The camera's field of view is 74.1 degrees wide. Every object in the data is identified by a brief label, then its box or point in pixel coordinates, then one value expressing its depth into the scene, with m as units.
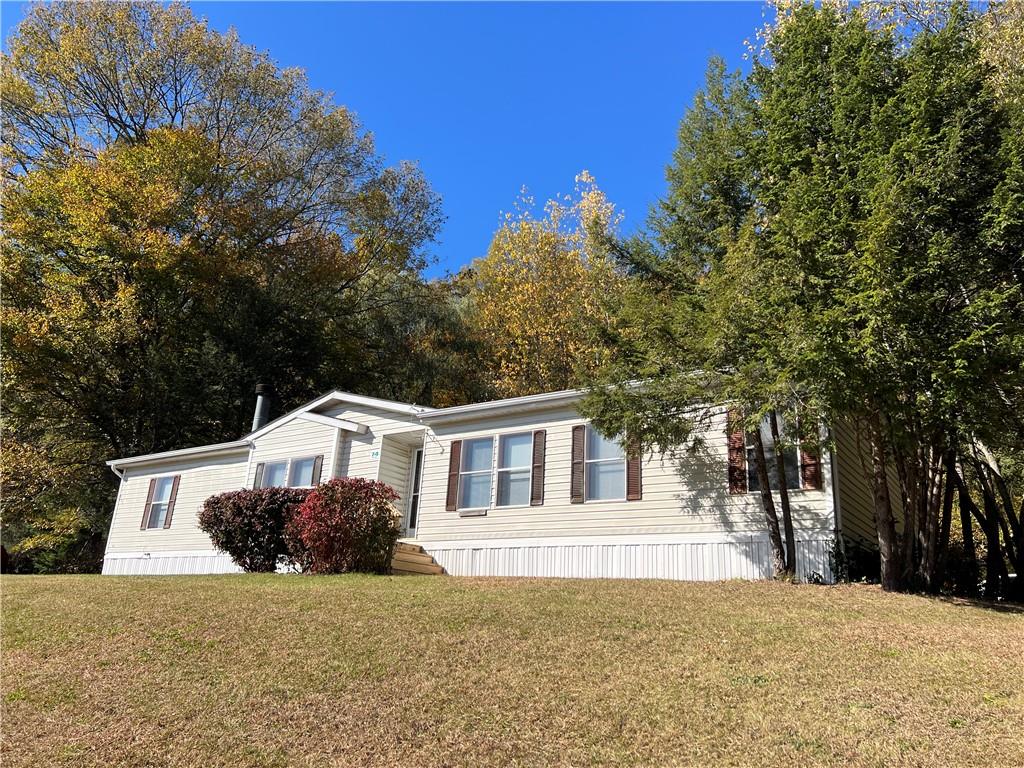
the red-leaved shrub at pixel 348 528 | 11.49
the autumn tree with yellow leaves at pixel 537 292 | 23.61
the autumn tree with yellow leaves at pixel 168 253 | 20.98
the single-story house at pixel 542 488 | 10.52
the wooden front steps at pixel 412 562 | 12.37
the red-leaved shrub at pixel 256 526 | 13.03
